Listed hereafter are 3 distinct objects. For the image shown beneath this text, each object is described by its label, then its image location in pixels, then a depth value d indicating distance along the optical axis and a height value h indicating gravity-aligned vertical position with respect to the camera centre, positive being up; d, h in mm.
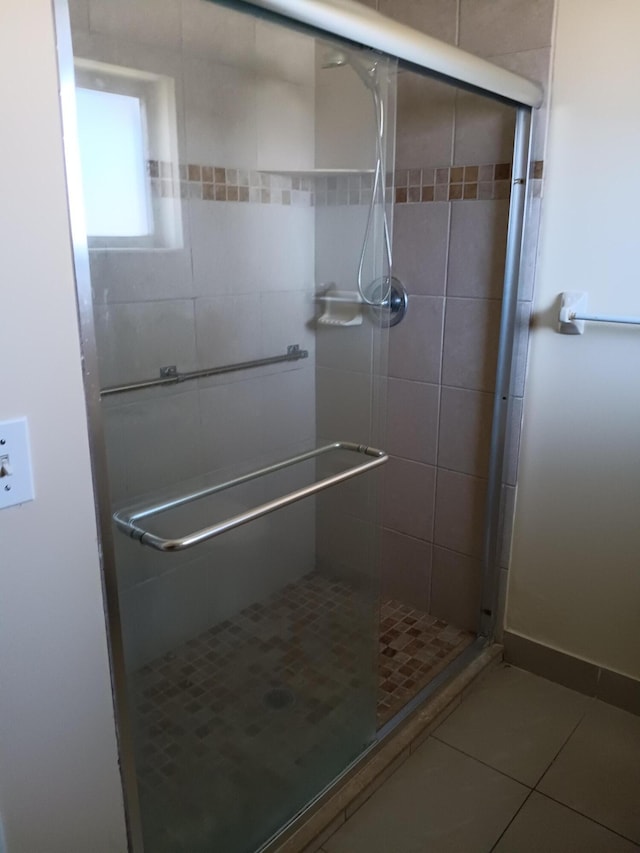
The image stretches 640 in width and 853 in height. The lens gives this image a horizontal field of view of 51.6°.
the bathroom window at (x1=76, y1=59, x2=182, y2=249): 1145 +168
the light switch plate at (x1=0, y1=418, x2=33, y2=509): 809 -260
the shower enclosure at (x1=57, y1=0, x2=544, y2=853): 1197 -291
